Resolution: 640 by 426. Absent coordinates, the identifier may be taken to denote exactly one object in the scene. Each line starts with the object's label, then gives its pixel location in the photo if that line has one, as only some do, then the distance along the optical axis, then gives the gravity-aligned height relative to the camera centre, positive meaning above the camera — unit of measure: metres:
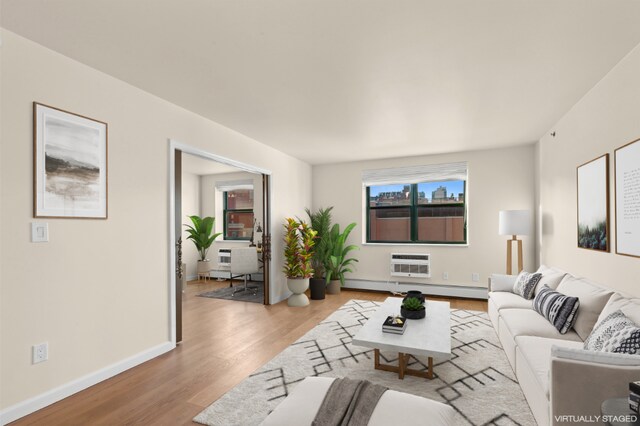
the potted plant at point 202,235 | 6.87 -0.45
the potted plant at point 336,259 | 5.77 -0.81
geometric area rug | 2.11 -1.34
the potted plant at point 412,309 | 2.99 -0.91
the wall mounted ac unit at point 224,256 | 7.21 -0.95
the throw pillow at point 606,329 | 1.80 -0.68
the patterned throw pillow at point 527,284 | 3.51 -0.79
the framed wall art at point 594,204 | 2.66 +0.10
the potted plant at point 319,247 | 5.43 -0.59
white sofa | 1.50 -0.87
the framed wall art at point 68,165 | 2.21 +0.37
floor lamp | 4.43 -0.13
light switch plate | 2.17 -0.13
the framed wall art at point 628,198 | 2.23 +0.13
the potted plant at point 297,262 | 4.98 -0.78
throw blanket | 1.43 -0.91
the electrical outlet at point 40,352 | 2.16 -0.97
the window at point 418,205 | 5.62 +0.18
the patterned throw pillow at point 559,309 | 2.48 -0.78
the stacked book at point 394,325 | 2.61 -0.93
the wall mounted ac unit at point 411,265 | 5.59 -0.90
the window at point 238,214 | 7.59 +0.01
